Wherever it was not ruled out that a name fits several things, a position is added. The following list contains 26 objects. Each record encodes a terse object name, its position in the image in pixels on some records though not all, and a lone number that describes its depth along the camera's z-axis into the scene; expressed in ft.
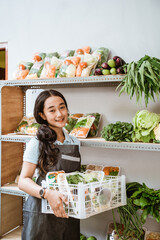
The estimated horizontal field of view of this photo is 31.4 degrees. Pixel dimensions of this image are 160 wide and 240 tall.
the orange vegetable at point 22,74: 9.76
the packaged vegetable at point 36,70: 9.54
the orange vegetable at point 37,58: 10.08
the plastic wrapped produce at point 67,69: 8.79
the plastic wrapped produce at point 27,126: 9.64
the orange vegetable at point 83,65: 8.74
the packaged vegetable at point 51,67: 9.13
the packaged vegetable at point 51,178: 5.94
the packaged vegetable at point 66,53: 9.73
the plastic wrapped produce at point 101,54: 9.05
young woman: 6.71
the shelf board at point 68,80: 8.00
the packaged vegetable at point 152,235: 8.41
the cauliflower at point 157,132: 7.55
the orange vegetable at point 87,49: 9.53
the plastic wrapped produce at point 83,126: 8.92
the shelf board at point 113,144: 7.49
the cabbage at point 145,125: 7.70
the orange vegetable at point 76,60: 9.04
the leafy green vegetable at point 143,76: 7.25
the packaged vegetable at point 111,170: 9.03
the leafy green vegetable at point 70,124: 9.43
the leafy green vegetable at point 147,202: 7.57
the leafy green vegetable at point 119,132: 8.04
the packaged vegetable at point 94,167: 9.37
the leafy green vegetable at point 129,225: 7.82
